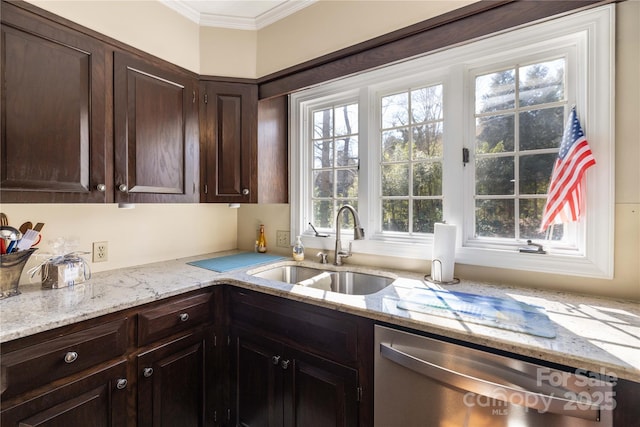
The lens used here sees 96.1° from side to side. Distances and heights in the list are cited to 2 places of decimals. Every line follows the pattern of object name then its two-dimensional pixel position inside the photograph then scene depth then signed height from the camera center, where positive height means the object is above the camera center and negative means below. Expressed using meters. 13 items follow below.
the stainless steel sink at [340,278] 1.65 -0.41
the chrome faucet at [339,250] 1.77 -0.24
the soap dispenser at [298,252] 1.96 -0.27
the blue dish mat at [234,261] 1.76 -0.33
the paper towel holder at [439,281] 1.41 -0.34
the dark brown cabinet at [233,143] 1.86 +0.46
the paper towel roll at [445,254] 1.41 -0.21
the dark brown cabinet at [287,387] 1.18 -0.80
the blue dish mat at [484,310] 0.93 -0.36
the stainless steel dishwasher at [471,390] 0.77 -0.53
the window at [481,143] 1.21 +0.37
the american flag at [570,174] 1.19 +0.16
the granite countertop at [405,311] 0.80 -0.37
